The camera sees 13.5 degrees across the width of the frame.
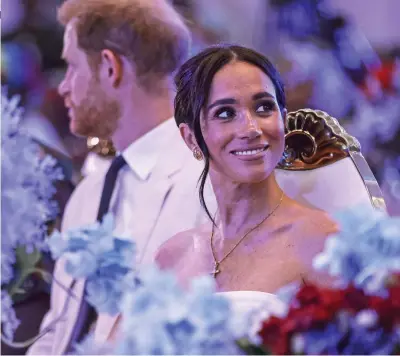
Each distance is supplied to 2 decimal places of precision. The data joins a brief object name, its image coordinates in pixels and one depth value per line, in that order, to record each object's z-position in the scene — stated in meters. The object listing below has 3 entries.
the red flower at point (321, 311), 1.88
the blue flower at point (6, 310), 2.30
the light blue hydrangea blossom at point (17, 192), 2.31
